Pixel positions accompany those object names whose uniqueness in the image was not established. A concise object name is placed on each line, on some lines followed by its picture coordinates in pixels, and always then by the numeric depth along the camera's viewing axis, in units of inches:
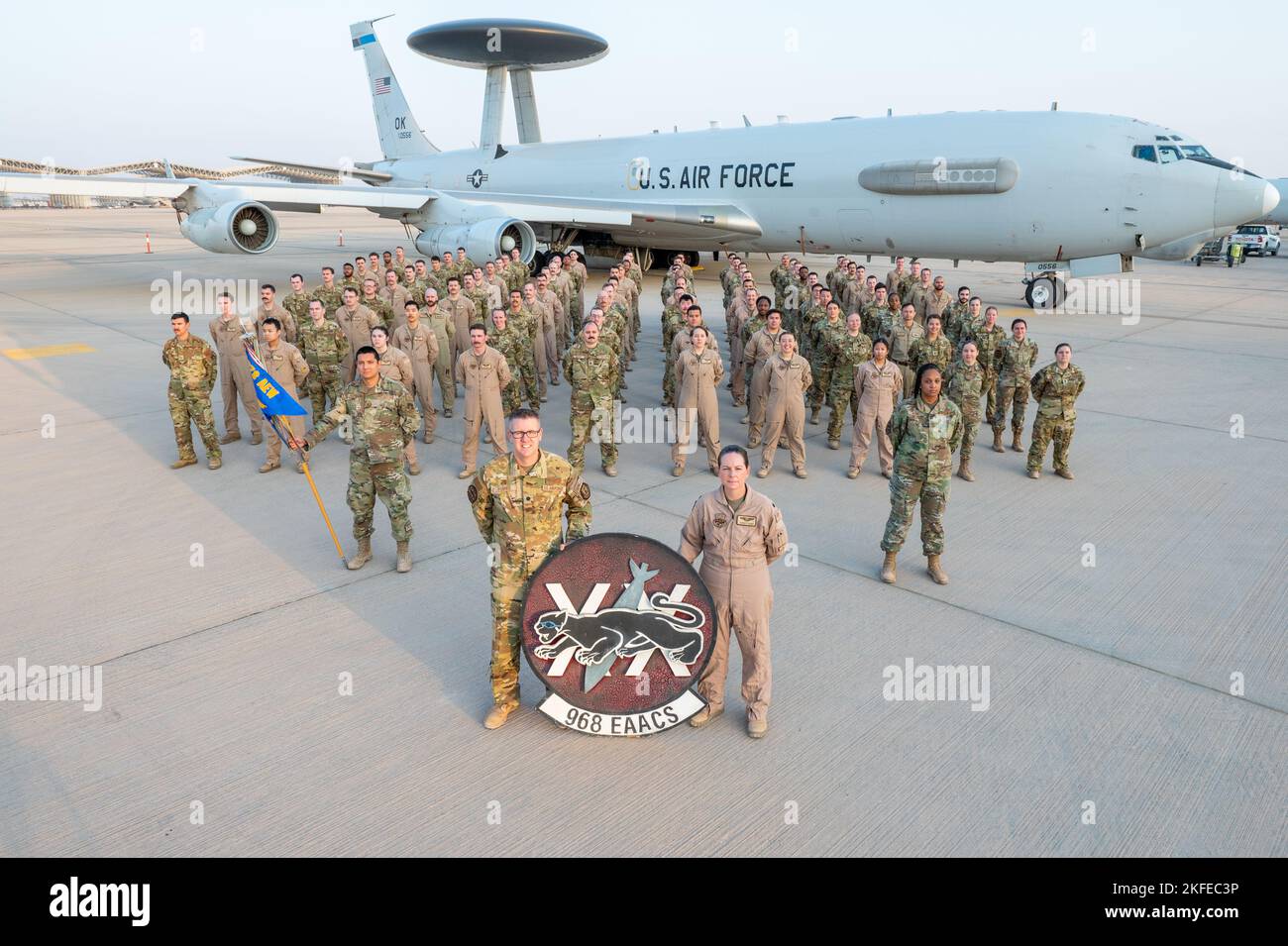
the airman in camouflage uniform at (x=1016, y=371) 332.2
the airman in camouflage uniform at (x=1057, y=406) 299.0
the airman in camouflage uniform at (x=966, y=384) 303.4
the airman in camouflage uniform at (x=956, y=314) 390.9
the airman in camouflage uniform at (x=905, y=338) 360.8
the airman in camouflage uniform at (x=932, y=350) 336.5
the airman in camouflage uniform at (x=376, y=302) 440.5
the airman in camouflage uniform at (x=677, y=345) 329.4
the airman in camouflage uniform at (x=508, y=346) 359.3
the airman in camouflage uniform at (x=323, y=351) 360.2
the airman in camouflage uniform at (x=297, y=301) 447.2
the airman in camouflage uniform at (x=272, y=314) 378.0
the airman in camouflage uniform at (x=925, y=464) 221.5
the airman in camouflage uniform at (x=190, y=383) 311.3
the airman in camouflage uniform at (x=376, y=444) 228.1
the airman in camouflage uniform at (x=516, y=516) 162.7
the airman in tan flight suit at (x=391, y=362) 282.7
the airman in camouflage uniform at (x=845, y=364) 349.1
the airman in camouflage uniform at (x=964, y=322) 369.7
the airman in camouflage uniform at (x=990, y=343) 345.7
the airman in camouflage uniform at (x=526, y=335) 376.2
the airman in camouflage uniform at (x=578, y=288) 535.5
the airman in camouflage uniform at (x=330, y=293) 439.2
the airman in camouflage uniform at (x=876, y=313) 418.6
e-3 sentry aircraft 588.7
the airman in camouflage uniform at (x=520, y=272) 597.2
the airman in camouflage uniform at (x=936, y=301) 463.5
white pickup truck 1428.4
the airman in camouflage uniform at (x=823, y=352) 358.6
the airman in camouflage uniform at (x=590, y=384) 304.0
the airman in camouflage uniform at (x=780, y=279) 514.0
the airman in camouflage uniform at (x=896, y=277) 506.3
